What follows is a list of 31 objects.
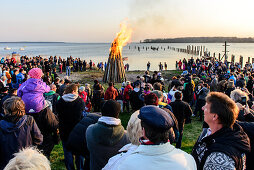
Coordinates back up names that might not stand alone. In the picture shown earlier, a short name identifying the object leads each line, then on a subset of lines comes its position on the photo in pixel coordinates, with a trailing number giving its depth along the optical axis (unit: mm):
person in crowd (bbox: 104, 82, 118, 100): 8195
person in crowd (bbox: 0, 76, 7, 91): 7832
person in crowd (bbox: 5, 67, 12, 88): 10932
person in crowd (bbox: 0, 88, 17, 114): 5009
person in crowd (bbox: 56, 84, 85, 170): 4203
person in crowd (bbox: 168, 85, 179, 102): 6991
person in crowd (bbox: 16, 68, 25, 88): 9798
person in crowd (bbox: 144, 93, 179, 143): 3750
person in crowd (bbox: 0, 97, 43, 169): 2850
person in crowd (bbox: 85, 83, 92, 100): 8508
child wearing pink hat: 3844
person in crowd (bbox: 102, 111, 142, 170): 1899
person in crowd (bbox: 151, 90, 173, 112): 4520
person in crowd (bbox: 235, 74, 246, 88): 9023
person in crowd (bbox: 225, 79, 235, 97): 7608
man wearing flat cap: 1637
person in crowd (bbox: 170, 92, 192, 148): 5414
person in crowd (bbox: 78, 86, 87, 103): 7194
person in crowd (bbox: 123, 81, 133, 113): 8964
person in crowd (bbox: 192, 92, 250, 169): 2014
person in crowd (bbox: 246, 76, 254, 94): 10548
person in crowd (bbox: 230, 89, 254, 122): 3635
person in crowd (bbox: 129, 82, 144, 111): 8000
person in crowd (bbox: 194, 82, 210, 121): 8212
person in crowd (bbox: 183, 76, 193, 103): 9062
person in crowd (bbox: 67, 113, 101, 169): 3258
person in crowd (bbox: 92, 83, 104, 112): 8703
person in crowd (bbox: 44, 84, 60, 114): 5387
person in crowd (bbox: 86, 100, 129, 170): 2715
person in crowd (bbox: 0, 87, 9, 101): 5523
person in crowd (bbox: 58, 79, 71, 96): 6677
